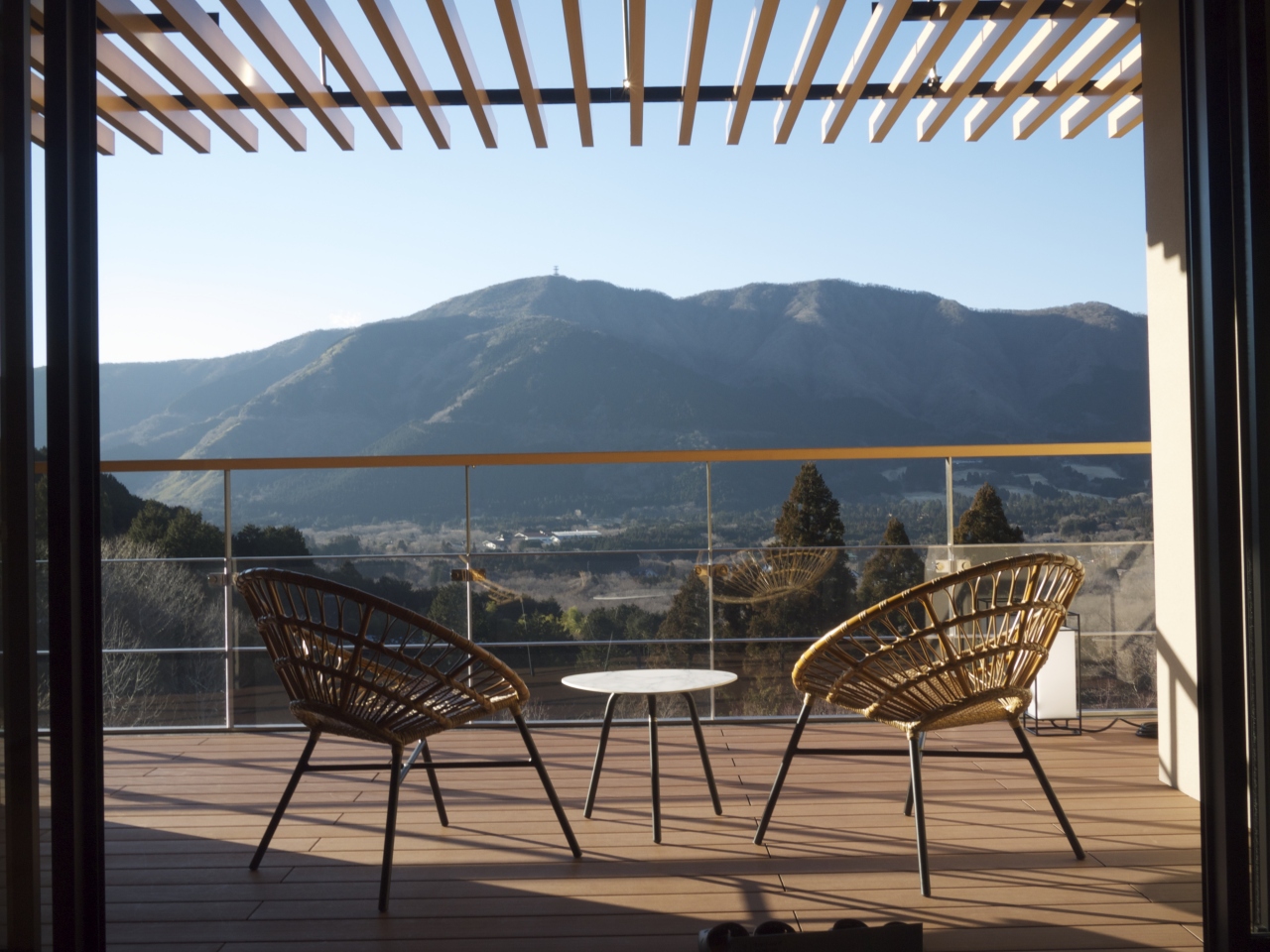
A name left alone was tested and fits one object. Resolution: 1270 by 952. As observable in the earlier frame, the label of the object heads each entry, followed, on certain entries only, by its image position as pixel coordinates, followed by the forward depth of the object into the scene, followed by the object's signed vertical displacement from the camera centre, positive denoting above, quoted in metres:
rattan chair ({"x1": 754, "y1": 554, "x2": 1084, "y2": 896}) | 2.15 -0.41
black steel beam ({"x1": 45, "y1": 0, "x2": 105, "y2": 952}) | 1.46 +0.03
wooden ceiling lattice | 2.80 +1.35
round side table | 2.41 -0.48
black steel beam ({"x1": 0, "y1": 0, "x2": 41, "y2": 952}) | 1.41 +0.01
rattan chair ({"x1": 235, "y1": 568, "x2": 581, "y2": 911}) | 2.07 -0.40
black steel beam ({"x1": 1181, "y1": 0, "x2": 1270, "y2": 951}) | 1.49 +0.09
